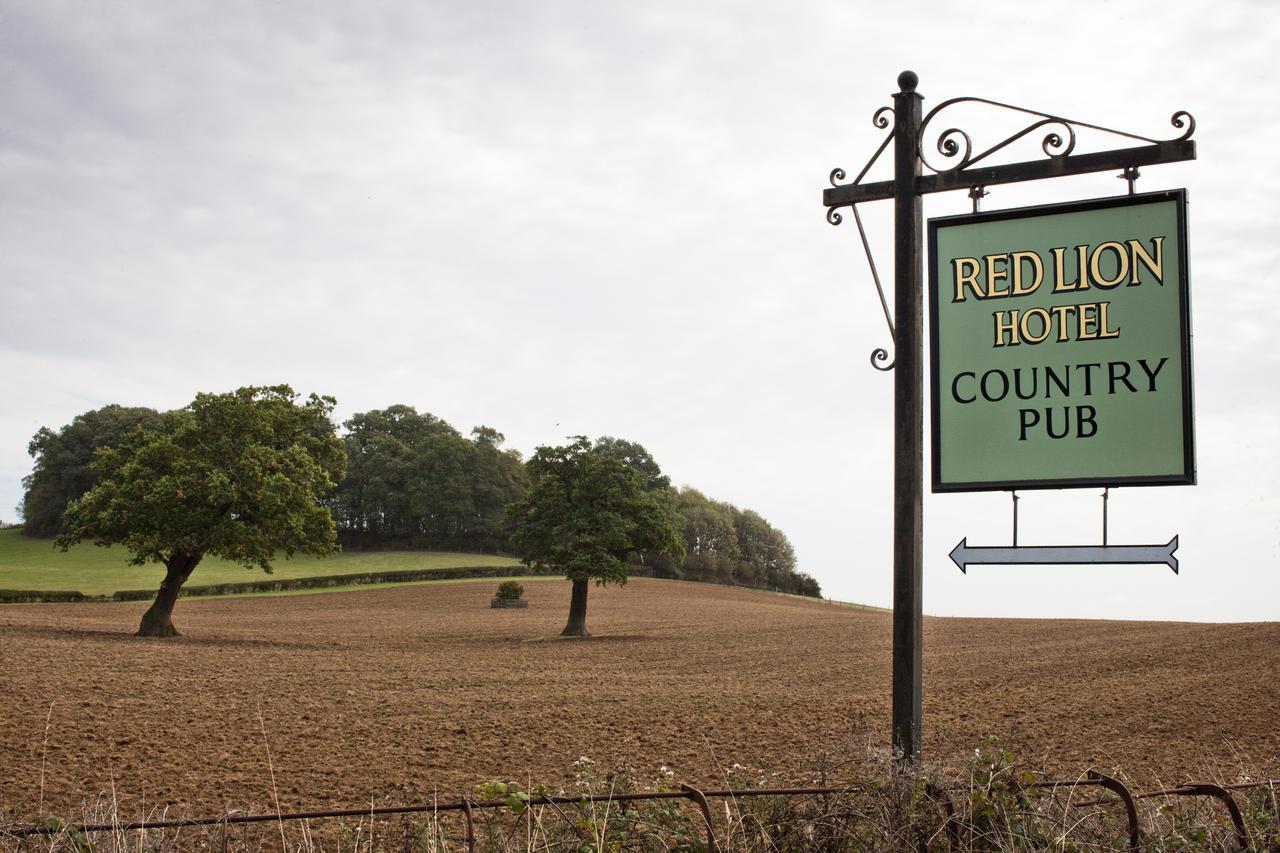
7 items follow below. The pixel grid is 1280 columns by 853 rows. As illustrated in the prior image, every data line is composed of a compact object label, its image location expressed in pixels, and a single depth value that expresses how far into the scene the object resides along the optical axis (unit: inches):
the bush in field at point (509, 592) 2166.6
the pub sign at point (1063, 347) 243.6
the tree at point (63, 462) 3238.2
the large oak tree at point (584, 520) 1448.1
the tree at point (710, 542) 3486.7
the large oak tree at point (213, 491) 1235.2
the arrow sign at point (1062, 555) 233.9
